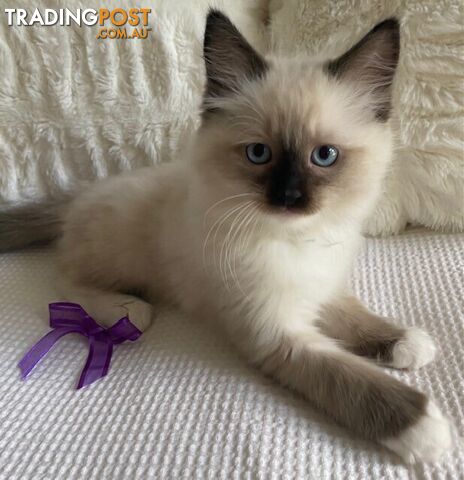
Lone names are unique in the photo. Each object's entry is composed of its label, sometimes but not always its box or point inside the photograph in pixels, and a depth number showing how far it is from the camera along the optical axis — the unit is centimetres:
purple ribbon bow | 23
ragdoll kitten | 20
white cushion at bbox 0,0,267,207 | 36
